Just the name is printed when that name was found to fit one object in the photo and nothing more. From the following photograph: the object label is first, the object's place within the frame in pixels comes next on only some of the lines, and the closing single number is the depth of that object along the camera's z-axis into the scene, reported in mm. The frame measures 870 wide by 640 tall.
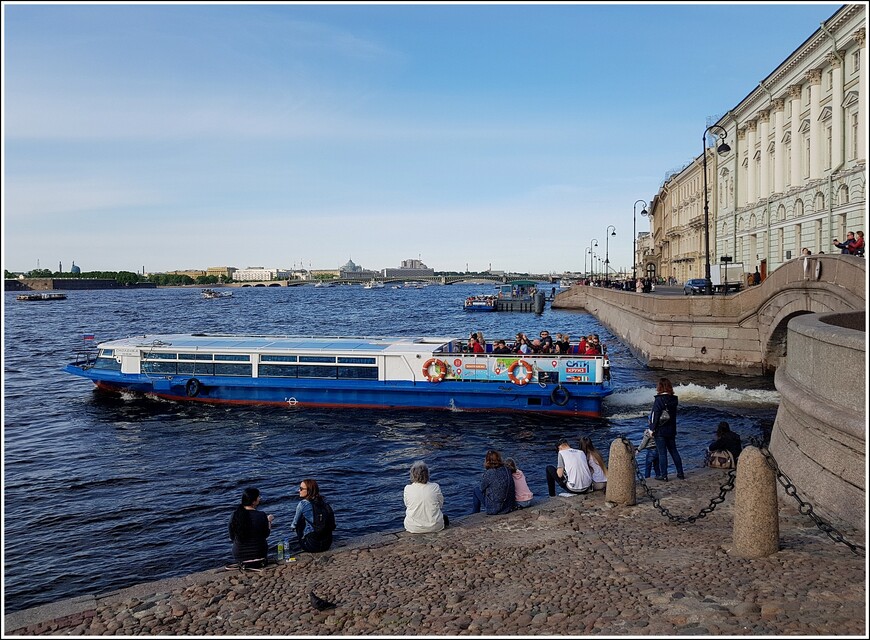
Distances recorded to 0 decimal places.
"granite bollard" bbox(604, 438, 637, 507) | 11547
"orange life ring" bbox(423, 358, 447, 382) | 25391
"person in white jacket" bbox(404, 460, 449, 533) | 10930
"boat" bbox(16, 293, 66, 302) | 158550
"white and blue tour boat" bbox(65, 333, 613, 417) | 24547
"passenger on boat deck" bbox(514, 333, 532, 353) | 25812
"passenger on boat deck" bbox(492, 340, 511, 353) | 25609
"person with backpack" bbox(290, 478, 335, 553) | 10484
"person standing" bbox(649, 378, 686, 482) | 13023
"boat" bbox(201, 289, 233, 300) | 175888
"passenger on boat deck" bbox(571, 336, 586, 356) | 24991
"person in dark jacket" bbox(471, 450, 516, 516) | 11789
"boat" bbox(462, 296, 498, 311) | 103506
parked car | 39278
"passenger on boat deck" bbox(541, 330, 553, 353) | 25109
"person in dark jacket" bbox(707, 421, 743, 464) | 14250
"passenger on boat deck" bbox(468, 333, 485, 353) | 25797
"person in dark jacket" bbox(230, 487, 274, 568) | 9781
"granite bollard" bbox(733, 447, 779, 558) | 8734
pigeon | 8195
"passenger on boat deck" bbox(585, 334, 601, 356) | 24703
